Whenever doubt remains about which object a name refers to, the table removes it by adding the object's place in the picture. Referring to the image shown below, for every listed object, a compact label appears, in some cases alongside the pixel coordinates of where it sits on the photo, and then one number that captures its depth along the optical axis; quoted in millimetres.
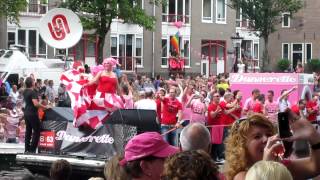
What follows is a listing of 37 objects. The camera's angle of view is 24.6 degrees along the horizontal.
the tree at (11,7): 32844
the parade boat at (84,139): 13672
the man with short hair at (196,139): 5508
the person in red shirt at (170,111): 16969
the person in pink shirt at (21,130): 19047
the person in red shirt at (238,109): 16859
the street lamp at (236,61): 33544
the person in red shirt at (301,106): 18577
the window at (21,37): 44281
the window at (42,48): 44781
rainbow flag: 50375
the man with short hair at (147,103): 16719
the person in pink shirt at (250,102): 17622
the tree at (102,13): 33094
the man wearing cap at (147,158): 4434
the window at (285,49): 61531
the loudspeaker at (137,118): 13703
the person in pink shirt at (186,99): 17391
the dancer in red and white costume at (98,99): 14219
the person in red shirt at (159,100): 17312
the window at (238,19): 57006
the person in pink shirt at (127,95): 15703
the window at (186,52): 51875
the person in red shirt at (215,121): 16516
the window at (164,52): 50794
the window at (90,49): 46903
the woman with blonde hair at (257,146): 4852
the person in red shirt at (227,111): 16719
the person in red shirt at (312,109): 19922
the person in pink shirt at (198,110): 16922
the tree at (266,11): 46450
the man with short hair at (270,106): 17547
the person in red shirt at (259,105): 17234
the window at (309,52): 60188
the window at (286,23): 61244
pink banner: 21000
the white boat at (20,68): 32312
